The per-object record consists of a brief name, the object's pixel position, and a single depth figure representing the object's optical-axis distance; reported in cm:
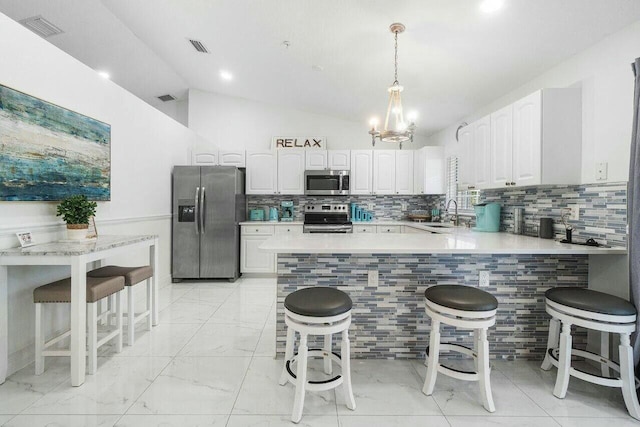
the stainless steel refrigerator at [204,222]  452
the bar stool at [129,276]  254
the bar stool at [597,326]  175
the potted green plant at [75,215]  235
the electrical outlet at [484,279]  238
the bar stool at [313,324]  169
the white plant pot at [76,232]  237
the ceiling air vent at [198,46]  368
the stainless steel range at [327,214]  505
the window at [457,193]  419
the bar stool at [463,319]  179
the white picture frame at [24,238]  208
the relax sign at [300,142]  550
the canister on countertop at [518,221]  310
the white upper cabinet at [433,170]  485
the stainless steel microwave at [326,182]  503
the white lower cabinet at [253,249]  482
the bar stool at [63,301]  206
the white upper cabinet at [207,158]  503
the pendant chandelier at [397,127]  249
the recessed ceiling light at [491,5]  211
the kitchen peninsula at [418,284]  235
